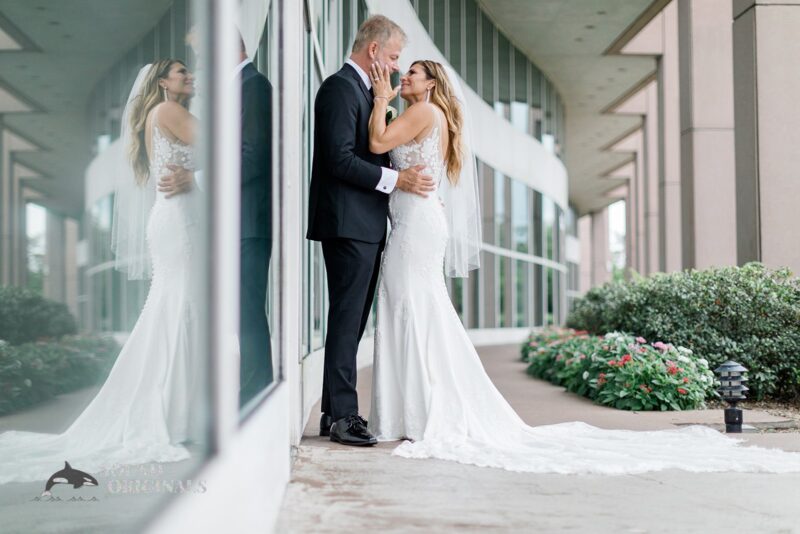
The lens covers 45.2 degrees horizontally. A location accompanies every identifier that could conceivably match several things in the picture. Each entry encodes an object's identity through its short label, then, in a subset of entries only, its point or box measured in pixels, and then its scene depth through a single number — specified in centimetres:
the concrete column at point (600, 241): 5027
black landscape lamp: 567
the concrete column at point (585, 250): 5975
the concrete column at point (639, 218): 3314
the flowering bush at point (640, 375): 739
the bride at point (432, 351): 484
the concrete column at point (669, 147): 2042
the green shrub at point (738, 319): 815
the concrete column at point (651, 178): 2725
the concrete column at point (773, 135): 1018
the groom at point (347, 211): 487
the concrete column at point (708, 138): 1541
